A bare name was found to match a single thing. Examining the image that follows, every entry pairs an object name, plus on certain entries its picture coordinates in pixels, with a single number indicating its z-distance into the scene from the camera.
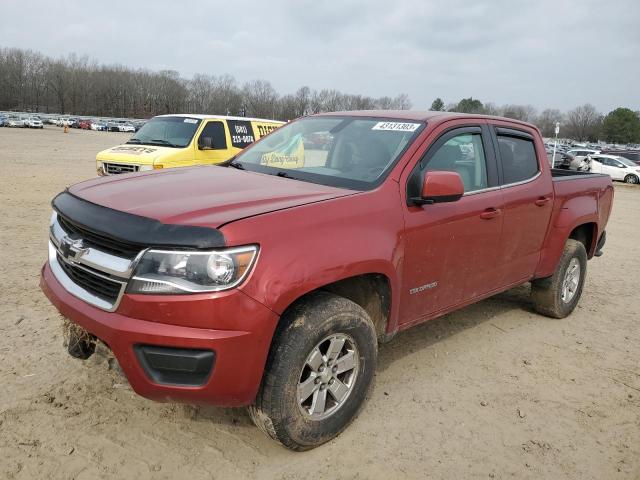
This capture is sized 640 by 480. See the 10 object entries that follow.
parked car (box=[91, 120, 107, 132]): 73.44
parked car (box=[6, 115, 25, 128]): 62.56
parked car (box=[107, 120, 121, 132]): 72.38
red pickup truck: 2.42
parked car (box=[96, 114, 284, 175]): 9.45
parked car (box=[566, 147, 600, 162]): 31.22
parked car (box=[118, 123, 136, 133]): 72.31
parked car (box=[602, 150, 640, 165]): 31.17
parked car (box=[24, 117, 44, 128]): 64.38
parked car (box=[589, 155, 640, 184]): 28.16
